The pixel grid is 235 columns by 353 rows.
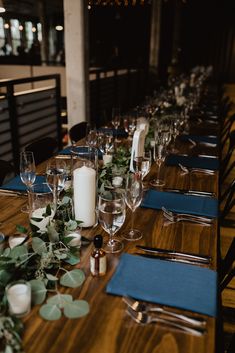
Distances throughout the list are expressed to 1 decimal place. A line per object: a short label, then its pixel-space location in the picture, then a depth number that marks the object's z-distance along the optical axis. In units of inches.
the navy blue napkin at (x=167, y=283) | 34.2
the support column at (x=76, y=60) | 139.9
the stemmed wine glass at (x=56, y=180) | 52.1
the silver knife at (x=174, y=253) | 41.6
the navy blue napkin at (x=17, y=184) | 63.7
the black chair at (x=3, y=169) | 72.7
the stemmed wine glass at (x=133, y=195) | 46.7
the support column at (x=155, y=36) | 346.6
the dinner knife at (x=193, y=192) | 61.5
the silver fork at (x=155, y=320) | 30.9
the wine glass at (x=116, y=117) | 104.5
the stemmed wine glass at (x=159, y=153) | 67.1
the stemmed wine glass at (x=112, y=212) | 41.3
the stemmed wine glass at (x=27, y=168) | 59.1
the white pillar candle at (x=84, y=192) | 46.0
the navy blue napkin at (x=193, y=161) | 78.6
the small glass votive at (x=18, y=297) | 31.3
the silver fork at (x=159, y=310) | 31.6
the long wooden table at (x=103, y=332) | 29.2
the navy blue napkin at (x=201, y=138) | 103.0
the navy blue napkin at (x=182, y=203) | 54.9
